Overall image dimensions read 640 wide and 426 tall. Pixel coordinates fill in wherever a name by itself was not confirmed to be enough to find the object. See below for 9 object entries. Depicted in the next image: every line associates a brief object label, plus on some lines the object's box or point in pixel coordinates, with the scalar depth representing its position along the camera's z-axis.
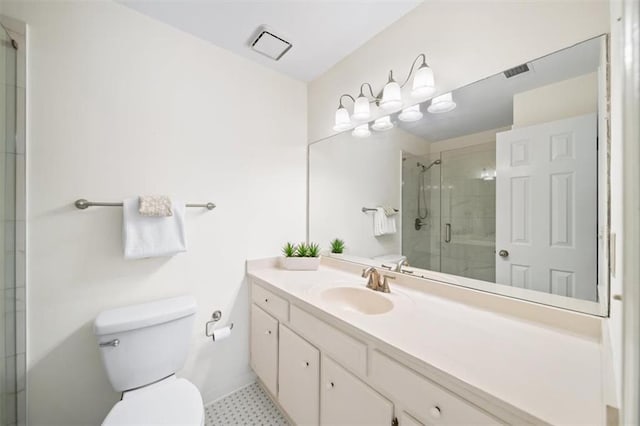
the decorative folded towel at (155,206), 1.23
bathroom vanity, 0.60
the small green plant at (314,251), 1.87
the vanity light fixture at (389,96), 1.23
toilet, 0.99
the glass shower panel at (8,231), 0.98
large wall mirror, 0.88
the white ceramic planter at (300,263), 1.80
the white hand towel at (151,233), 1.23
